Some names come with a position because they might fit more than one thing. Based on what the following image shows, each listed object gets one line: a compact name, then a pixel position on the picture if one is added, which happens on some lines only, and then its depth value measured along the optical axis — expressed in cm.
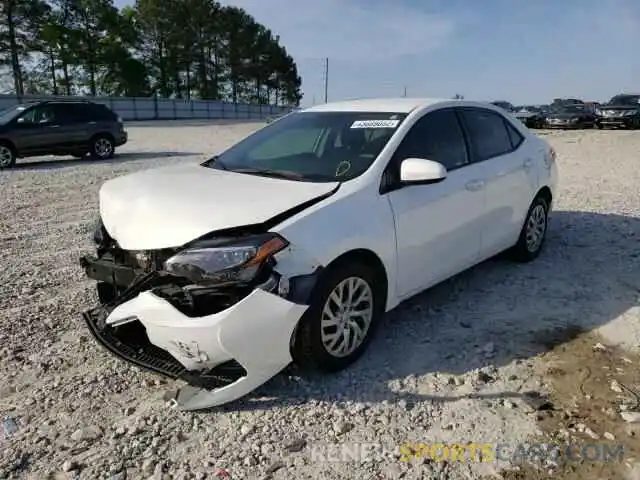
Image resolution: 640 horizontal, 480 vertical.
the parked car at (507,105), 3308
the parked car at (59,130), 1338
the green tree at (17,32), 3925
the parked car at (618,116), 2434
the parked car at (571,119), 2539
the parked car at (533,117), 2697
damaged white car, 285
